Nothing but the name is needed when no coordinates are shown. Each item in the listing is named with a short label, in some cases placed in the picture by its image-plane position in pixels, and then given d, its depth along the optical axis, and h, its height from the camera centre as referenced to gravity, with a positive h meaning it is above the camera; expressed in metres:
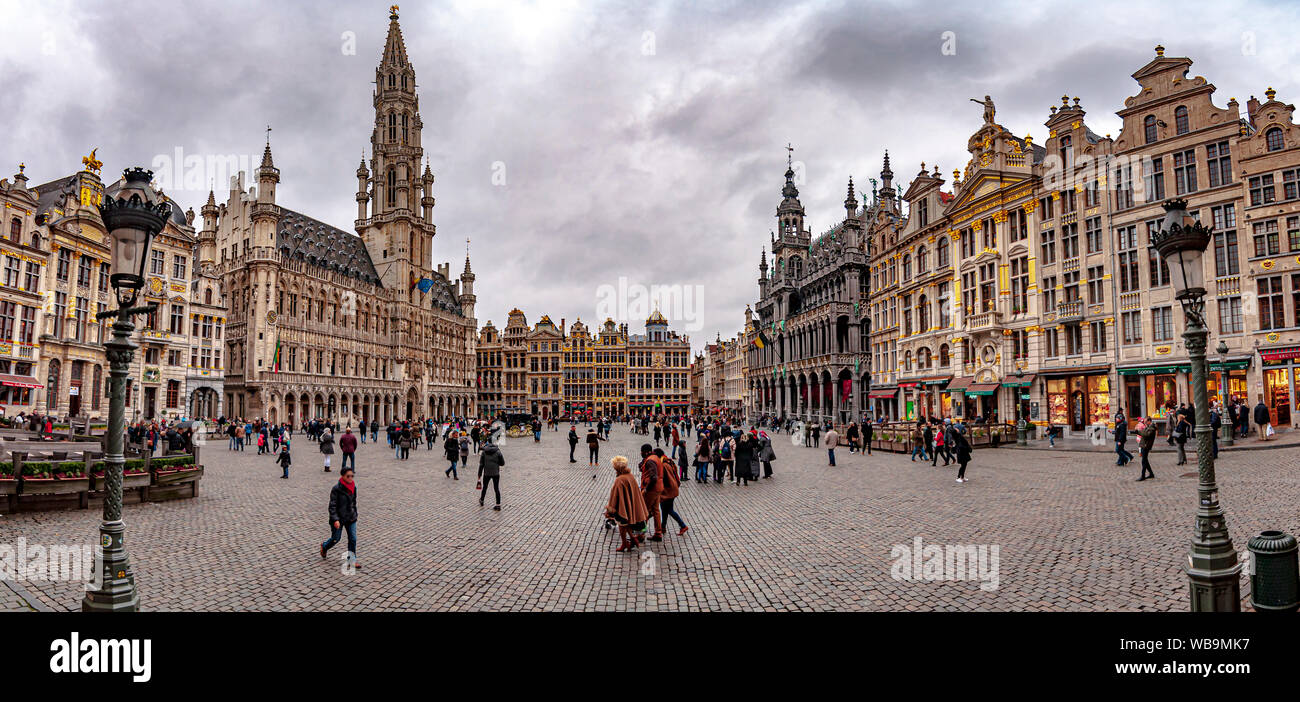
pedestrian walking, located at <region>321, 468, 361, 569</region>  9.07 -1.51
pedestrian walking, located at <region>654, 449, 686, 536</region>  11.36 -1.65
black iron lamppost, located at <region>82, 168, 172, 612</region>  5.88 +0.72
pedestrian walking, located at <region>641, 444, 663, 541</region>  11.06 -1.50
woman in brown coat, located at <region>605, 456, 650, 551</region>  10.02 -1.69
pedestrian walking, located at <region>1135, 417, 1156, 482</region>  15.77 -1.07
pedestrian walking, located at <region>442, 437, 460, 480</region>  20.55 -1.59
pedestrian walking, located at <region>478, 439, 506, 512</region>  14.47 -1.43
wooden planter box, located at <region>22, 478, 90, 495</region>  12.80 -1.70
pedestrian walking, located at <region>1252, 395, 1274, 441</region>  21.52 -0.84
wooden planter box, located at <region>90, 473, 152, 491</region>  13.74 -1.74
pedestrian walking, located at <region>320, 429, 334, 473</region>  21.63 -1.44
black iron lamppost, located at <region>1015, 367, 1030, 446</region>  29.47 -1.64
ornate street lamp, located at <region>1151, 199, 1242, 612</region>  5.84 -0.49
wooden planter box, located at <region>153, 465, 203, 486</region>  14.88 -1.73
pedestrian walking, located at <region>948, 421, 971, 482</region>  17.41 -1.51
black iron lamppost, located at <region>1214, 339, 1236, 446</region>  21.14 -0.37
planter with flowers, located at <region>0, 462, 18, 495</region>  12.62 -1.60
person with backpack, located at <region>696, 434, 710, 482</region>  19.19 -1.89
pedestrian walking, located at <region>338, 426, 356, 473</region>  19.12 -1.29
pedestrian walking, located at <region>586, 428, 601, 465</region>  25.32 -1.76
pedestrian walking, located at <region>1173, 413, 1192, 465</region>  18.23 -1.11
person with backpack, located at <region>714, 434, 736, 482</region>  19.50 -1.79
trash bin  5.62 -1.59
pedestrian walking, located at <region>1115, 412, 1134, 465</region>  19.22 -1.37
